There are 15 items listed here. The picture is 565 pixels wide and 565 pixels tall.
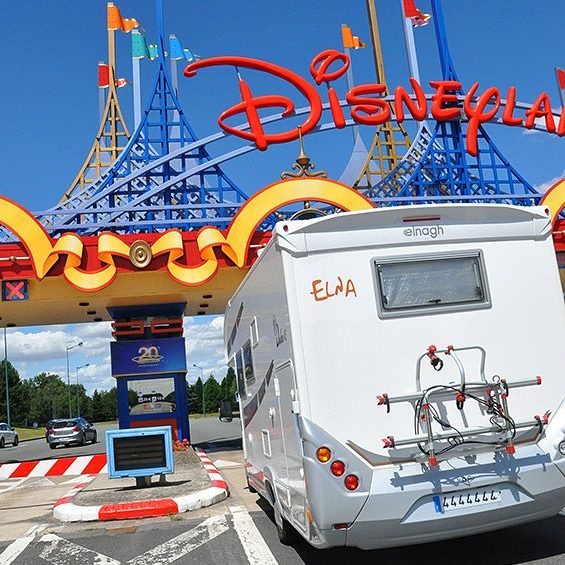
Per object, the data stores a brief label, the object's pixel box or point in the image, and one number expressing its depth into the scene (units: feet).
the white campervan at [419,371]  17.20
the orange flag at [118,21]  114.42
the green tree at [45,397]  342.23
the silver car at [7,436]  119.55
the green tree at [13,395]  274.57
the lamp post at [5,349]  182.76
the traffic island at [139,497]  30.40
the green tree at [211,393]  386.52
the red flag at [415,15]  96.58
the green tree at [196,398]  389.80
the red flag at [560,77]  82.12
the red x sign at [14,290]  55.16
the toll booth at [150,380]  63.77
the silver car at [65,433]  102.63
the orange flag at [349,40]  109.50
